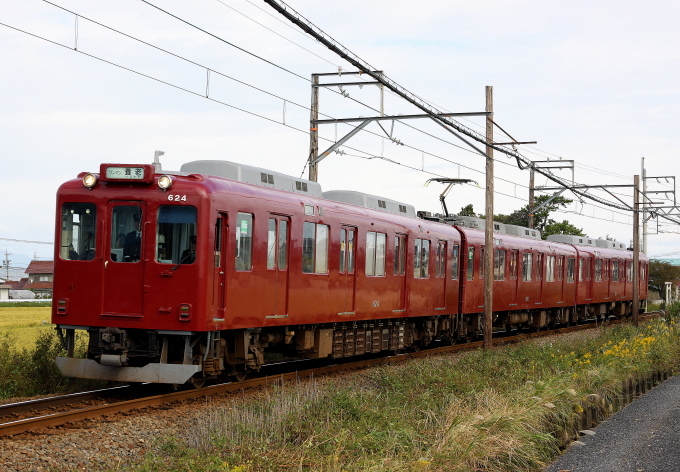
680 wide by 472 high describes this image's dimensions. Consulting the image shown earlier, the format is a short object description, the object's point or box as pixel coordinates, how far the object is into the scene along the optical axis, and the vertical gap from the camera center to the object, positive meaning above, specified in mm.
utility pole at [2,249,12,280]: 119288 +1502
